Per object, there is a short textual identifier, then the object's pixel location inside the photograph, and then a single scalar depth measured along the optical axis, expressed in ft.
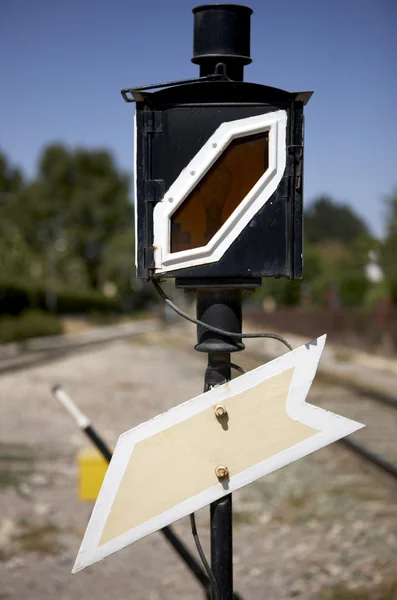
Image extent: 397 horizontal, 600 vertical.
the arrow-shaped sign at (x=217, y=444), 5.57
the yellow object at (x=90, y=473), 18.72
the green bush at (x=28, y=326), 114.73
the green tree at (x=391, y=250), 106.27
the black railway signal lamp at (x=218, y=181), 6.06
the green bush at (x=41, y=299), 138.72
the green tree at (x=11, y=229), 173.22
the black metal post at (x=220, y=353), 6.03
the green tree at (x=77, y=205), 270.46
